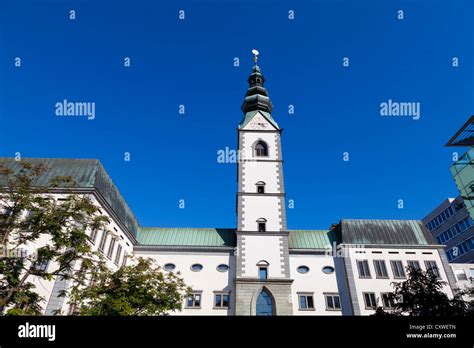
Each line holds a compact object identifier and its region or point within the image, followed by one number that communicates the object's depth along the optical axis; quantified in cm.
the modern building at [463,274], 3549
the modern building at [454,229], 5672
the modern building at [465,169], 2264
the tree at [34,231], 1401
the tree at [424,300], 1692
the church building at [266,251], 3062
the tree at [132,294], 1575
